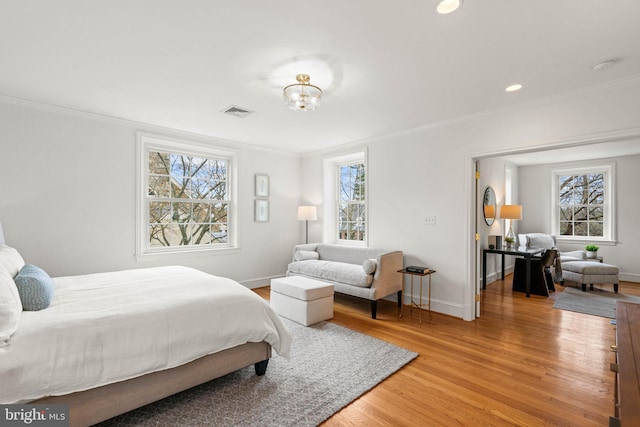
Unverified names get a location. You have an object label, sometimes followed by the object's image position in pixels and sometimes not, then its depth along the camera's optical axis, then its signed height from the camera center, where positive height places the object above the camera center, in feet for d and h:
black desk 15.78 -2.15
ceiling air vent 11.51 +3.95
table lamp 18.99 +0.10
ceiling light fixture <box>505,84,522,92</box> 9.34 +3.92
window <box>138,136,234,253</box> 14.06 +0.83
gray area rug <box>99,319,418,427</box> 6.27 -4.17
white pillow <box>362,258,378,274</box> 12.56 -2.12
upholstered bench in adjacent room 16.42 -3.17
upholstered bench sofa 12.49 -2.46
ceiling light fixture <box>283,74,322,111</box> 8.54 +3.38
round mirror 18.10 +0.56
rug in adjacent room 13.20 -4.12
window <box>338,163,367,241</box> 17.65 +0.67
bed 5.11 -2.49
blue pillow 6.23 -1.63
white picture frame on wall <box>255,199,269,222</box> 17.39 +0.22
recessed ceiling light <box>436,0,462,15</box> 5.64 +3.92
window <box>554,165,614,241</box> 20.79 +0.82
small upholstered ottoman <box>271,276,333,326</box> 11.39 -3.32
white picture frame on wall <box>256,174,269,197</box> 17.43 +1.65
